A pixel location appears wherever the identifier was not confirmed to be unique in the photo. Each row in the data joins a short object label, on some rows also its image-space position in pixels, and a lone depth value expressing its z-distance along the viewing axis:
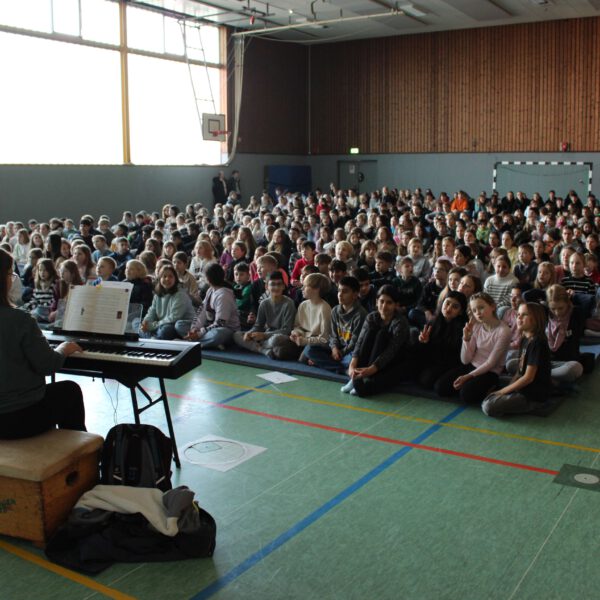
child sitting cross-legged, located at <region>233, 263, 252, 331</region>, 9.05
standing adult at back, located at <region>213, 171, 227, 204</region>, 23.09
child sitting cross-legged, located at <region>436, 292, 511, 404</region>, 6.18
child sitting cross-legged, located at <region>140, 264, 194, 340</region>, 8.43
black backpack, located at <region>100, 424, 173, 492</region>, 4.21
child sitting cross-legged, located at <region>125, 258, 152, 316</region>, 8.97
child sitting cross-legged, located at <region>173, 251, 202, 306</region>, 9.12
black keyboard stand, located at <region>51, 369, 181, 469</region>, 4.64
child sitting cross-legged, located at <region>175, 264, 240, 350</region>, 8.30
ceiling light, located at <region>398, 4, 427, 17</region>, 19.55
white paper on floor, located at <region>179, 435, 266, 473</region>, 5.01
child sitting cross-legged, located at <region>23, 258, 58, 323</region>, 9.27
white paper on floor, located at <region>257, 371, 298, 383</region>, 7.14
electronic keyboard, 4.46
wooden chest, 3.71
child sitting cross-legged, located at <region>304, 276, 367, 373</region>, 7.22
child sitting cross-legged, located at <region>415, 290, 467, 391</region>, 6.65
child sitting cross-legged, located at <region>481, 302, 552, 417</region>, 5.82
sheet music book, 4.79
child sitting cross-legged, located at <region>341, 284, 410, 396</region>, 6.52
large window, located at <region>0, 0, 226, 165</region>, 17.25
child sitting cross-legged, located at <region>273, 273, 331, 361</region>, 7.70
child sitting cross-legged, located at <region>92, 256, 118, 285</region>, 9.24
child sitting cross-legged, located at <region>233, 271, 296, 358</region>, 7.96
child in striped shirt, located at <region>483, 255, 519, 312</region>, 8.30
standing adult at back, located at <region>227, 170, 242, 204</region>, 23.52
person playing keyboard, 3.85
